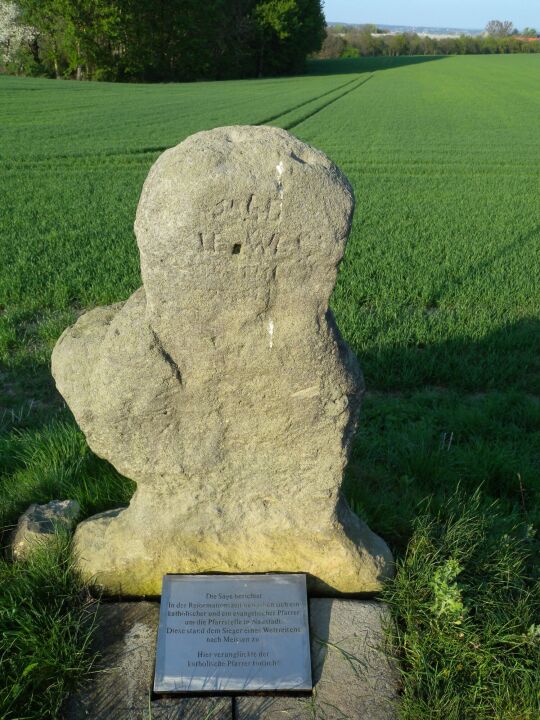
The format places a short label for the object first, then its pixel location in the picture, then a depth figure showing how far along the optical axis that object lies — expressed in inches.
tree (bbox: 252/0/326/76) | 2367.1
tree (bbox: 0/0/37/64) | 1882.4
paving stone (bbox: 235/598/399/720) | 98.3
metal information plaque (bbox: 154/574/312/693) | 101.7
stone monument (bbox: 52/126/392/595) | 91.4
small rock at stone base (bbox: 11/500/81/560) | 126.9
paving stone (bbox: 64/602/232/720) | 97.5
